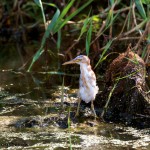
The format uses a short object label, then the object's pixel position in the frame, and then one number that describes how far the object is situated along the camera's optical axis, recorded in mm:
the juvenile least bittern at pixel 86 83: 12320
